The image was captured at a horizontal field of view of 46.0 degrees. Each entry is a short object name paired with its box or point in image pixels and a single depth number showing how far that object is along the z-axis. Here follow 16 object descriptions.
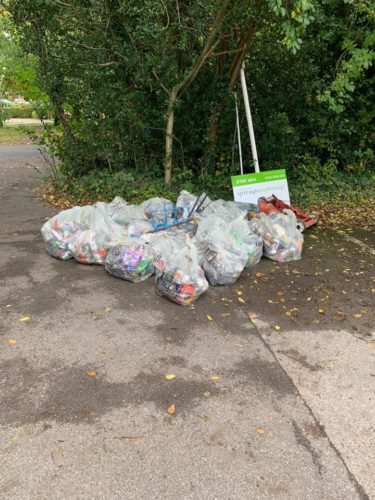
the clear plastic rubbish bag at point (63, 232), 4.84
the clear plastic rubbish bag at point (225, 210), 5.30
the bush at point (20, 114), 34.10
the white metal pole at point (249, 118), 6.73
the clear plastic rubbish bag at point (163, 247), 4.22
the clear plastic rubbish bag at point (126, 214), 5.17
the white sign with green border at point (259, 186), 6.57
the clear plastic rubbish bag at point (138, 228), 4.81
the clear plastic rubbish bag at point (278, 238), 4.99
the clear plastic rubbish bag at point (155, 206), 5.54
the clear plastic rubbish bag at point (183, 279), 3.88
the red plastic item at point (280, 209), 5.81
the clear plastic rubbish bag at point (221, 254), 4.31
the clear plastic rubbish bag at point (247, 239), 4.70
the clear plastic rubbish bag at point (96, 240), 4.63
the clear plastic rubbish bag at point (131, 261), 4.31
